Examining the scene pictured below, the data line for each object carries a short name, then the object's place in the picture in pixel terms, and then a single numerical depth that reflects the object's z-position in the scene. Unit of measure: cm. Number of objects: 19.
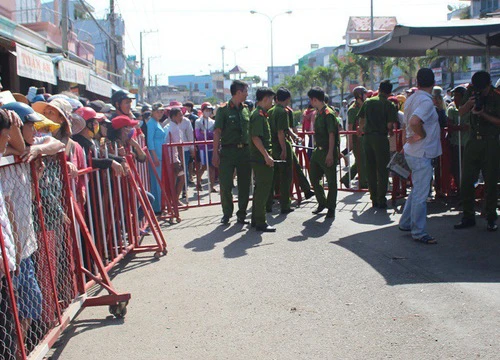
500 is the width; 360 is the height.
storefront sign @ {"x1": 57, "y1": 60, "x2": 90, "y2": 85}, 1523
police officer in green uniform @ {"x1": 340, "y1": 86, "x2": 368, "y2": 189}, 1155
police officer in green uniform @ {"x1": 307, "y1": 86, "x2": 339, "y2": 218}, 930
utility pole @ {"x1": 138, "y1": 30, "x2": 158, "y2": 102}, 6366
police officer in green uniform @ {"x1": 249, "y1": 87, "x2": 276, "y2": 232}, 846
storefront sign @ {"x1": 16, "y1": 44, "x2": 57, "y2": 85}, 1227
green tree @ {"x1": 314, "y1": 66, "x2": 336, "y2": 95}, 7988
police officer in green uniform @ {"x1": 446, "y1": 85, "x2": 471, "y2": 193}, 938
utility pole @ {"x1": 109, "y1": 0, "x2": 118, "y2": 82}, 3591
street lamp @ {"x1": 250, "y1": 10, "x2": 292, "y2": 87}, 6194
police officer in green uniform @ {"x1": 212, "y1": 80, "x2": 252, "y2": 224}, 906
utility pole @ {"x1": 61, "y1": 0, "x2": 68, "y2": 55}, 2098
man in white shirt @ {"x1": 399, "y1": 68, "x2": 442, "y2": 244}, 727
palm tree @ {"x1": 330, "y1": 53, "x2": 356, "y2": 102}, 7064
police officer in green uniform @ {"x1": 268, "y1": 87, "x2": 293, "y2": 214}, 953
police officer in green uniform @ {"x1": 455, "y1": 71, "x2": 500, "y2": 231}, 762
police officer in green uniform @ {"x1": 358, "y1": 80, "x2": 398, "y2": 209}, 971
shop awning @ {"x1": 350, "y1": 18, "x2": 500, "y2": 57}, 884
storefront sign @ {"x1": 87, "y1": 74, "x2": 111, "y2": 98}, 1923
